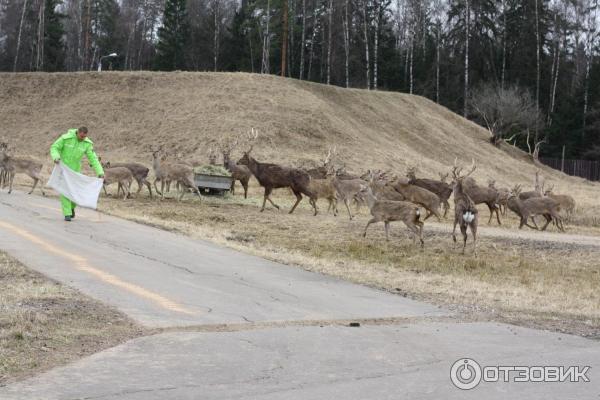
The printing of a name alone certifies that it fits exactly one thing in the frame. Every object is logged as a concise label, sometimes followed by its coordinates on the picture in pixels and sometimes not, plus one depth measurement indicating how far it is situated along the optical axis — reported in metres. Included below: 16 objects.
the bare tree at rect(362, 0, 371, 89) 64.38
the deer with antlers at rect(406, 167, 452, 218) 24.89
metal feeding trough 25.91
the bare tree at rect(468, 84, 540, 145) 59.81
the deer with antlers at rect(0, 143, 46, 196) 25.94
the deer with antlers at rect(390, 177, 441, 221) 22.25
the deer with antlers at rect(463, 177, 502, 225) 24.57
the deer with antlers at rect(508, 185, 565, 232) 24.00
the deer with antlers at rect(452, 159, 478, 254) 16.98
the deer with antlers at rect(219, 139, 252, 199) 27.50
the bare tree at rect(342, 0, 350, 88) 64.38
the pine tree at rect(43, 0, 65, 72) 70.62
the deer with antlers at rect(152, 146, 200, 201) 25.05
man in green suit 17.05
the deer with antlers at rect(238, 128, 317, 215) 24.00
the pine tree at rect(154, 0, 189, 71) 70.50
